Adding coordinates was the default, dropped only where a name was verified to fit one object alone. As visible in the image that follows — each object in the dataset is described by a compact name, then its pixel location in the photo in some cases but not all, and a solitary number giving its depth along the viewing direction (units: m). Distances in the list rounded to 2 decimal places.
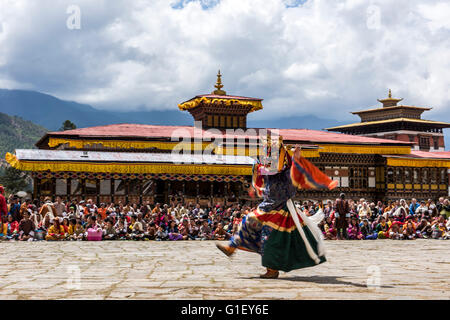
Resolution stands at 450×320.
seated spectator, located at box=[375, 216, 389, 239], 15.67
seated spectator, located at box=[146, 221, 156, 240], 14.55
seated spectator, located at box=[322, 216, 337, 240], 15.44
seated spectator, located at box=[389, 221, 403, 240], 15.33
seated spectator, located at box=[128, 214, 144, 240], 14.48
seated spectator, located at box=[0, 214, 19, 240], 13.86
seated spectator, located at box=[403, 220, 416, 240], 15.30
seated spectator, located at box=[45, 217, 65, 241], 13.84
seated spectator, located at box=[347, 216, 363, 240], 15.42
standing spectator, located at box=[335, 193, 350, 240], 14.98
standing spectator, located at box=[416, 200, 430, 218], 16.97
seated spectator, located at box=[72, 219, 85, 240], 13.91
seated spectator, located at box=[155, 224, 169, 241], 14.67
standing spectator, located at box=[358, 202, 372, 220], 17.02
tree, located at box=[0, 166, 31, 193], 48.95
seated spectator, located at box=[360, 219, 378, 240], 15.49
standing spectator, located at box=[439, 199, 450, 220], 16.78
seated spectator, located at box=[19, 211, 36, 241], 13.76
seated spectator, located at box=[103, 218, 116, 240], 14.28
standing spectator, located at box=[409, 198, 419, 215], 17.59
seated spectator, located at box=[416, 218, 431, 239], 16.10
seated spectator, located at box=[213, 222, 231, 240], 15.20
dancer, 6.31
